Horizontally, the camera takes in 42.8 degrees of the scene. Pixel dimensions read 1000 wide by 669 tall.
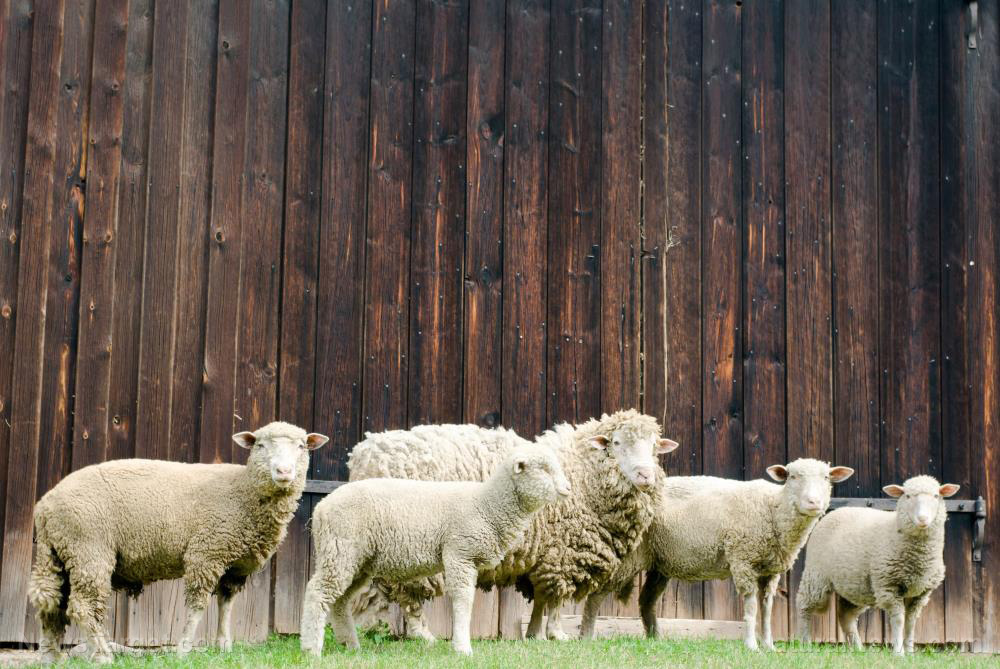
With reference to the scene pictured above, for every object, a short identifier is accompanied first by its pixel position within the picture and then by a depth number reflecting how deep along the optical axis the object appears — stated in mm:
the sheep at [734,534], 8602
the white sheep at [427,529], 7703
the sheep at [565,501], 8977
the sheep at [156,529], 7820
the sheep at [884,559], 8844
